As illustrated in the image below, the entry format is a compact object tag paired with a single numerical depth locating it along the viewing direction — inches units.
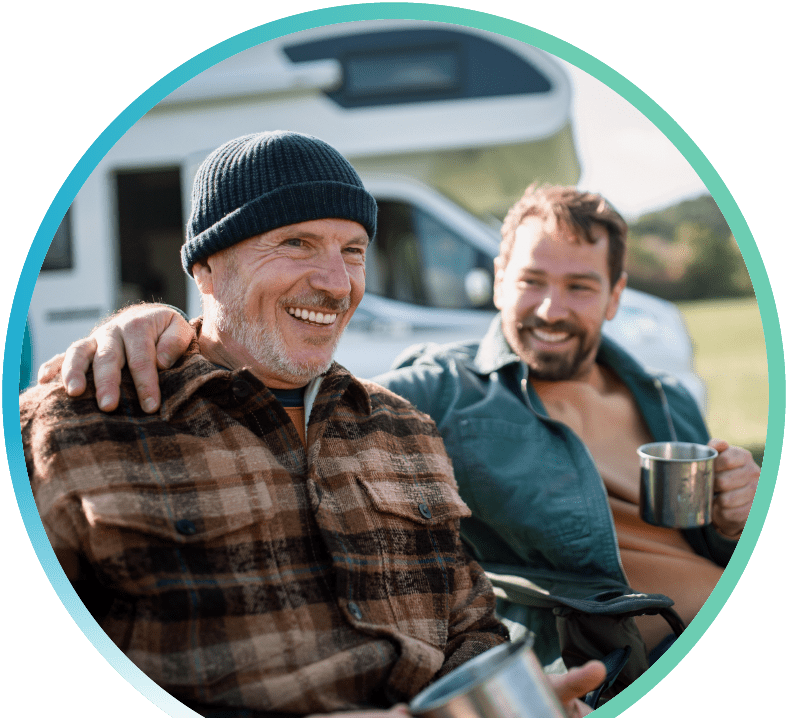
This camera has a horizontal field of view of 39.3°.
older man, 35.9
